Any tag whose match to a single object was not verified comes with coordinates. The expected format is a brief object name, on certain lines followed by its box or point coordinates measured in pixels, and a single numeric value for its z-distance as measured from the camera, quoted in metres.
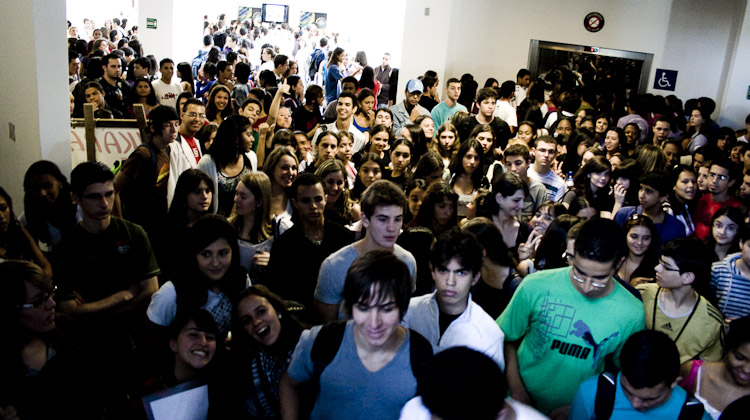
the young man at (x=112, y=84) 8.27
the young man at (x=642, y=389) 2.28
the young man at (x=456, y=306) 2.62
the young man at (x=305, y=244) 3.68
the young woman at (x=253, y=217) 4.06
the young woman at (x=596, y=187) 5.40
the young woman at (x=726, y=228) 4.42
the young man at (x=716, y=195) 5.40
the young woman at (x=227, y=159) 4.91
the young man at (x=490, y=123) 7.92
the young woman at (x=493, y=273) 3.46
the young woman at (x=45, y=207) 3.99
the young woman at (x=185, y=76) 9.95
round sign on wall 12.45
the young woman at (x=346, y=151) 5.97
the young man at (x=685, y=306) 3.07
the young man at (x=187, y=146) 5.06
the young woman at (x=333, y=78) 12.00
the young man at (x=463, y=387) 1.64
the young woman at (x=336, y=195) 4.68
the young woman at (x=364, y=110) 7.47
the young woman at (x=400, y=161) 5.86
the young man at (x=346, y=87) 8.24
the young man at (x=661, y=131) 7.98
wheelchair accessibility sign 12.58
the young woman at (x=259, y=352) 2.83
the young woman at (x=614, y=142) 7.32
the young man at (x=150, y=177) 4.70
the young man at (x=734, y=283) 3.85
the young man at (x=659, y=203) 4.68
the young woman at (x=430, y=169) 5.50
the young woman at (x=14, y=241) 3.63
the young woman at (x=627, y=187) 5.32
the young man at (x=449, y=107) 8.71
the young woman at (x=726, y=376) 2.59
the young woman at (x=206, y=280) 3.11
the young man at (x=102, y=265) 3.38
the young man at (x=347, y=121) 6.94
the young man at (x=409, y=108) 8.60
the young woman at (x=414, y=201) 4.82
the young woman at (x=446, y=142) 6.56
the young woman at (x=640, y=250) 3.92
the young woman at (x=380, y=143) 6.37
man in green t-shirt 2.69
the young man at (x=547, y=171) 5.71
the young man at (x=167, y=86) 9.02
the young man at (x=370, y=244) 3.13
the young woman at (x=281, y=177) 4.59
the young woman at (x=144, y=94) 8.22
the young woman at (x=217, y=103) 7.31
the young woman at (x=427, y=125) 7.64
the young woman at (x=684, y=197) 5.36
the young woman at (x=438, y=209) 4.30
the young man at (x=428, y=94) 10.04
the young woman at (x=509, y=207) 4.30
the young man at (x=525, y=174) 5.29
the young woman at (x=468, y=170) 5.57
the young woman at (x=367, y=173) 5.41
